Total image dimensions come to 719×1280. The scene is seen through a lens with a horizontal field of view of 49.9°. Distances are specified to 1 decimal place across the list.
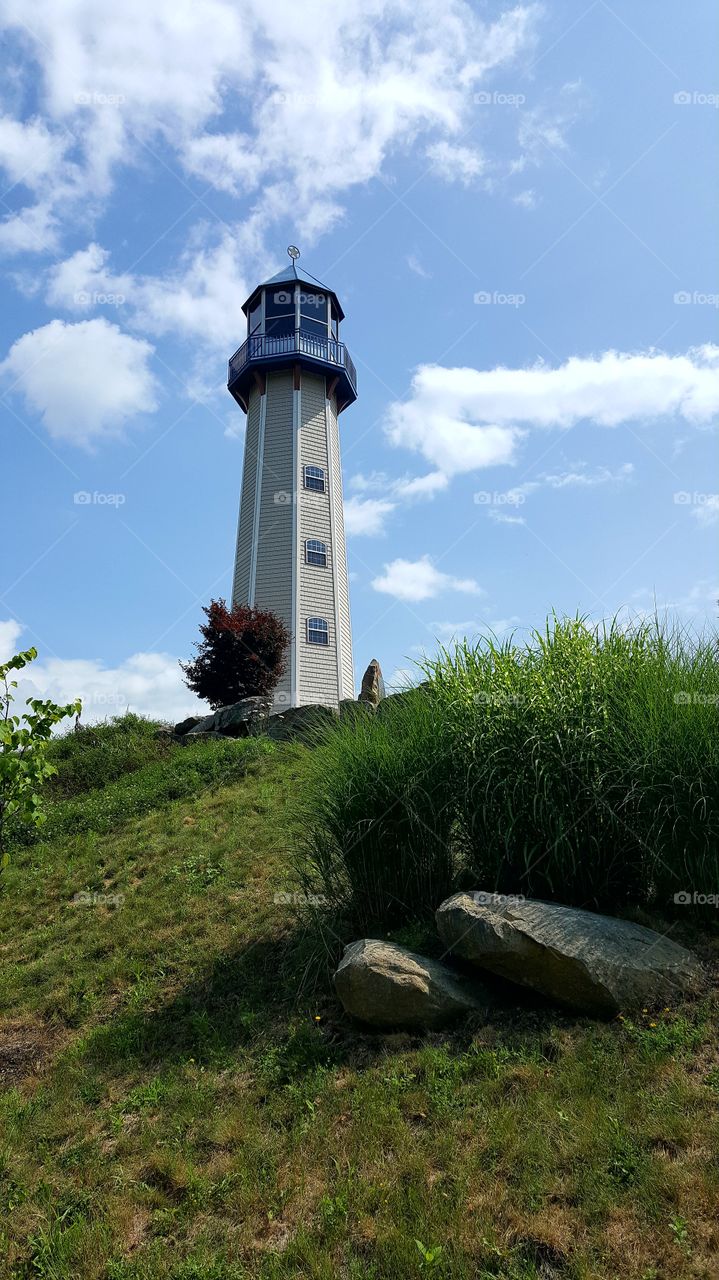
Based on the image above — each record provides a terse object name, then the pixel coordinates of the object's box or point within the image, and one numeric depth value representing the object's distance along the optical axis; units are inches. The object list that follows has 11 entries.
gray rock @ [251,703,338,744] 551.5
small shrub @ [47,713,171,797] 578.6
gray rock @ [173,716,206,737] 684.7
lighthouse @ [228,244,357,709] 906.7
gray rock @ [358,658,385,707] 615.7
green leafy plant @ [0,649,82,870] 270.8
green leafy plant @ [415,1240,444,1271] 137.2
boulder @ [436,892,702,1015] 191.0
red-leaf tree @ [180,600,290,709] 757.3
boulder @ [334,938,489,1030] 203.8
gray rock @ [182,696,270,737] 639.8
